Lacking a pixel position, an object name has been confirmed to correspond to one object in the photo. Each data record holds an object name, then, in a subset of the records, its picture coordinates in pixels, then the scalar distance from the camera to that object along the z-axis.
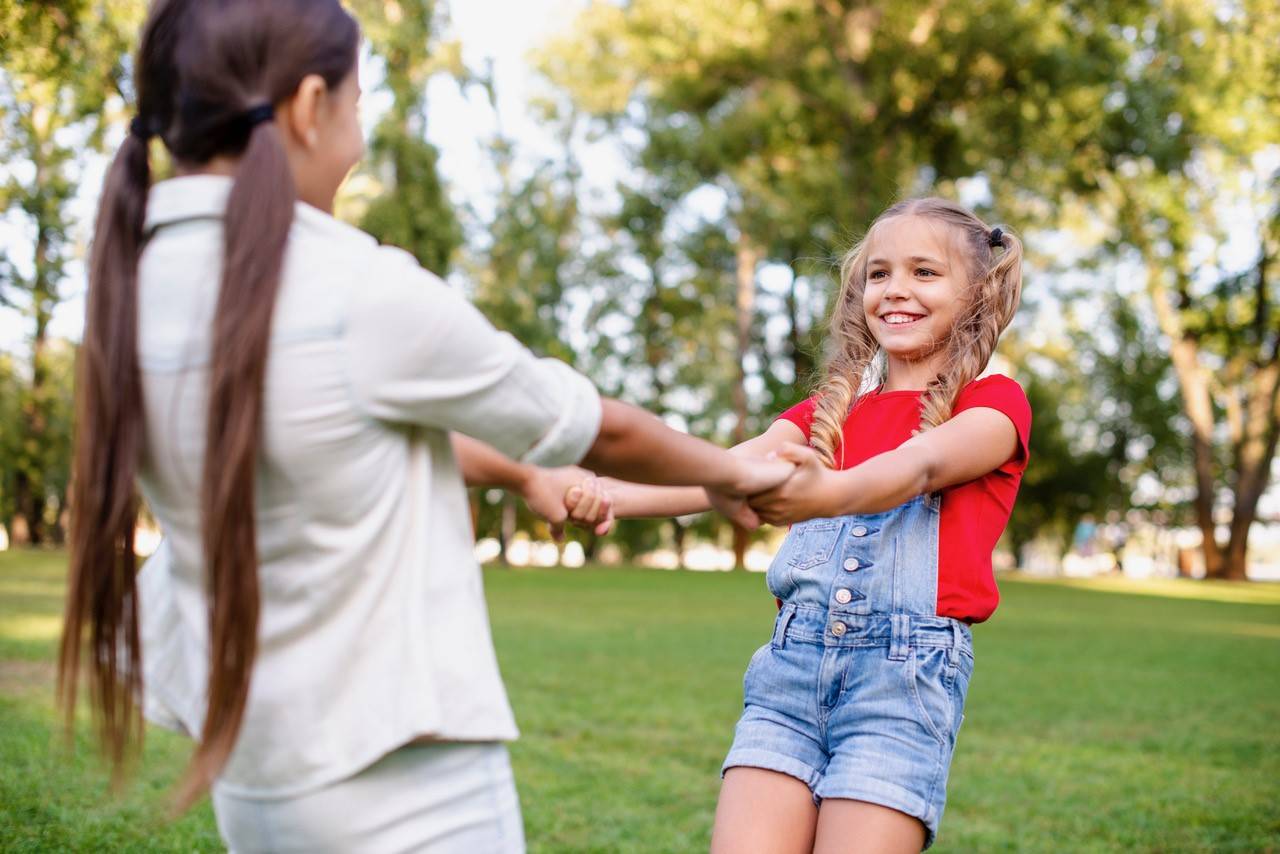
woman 1.63
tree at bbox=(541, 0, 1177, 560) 27.16
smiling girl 2.61
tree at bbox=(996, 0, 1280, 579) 28.77
